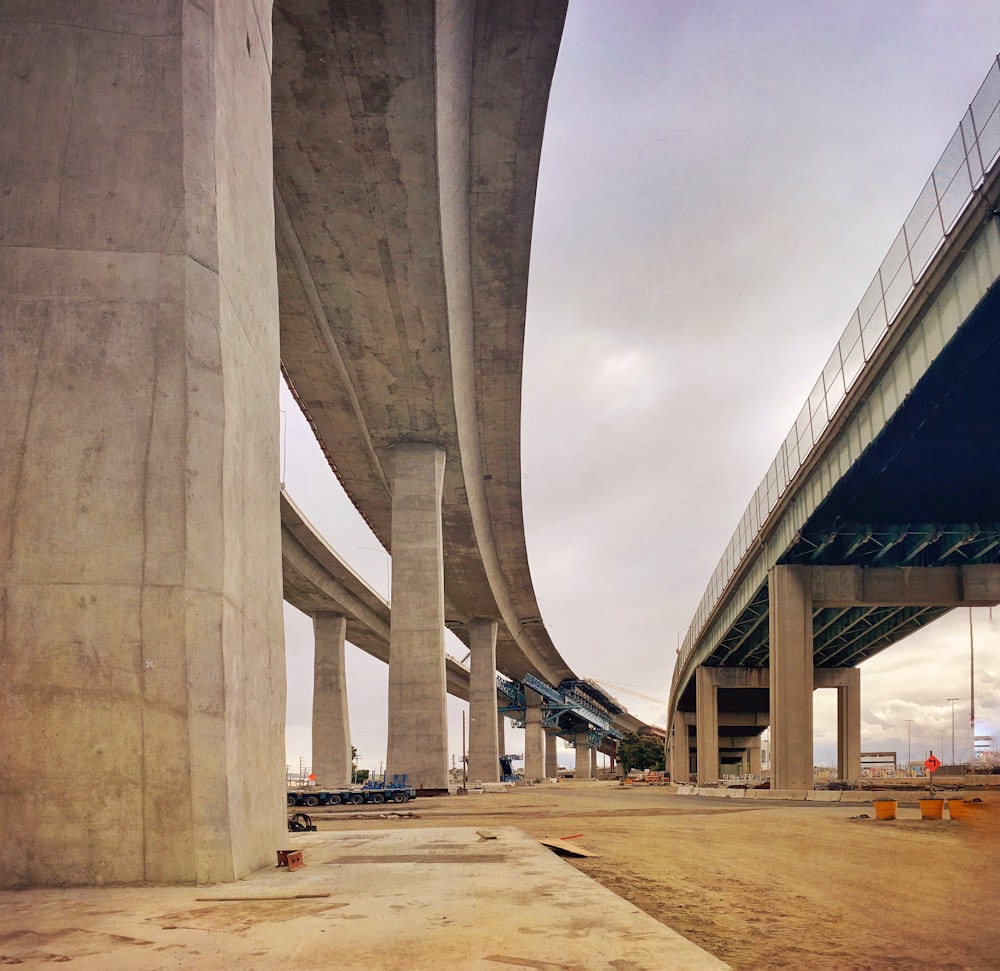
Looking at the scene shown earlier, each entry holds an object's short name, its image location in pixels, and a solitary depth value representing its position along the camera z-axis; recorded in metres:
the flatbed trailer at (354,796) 38.47
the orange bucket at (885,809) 26.09
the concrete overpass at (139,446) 8.20
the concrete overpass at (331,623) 54.38
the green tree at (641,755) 122.94
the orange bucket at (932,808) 25.72
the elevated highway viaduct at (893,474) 22.31
